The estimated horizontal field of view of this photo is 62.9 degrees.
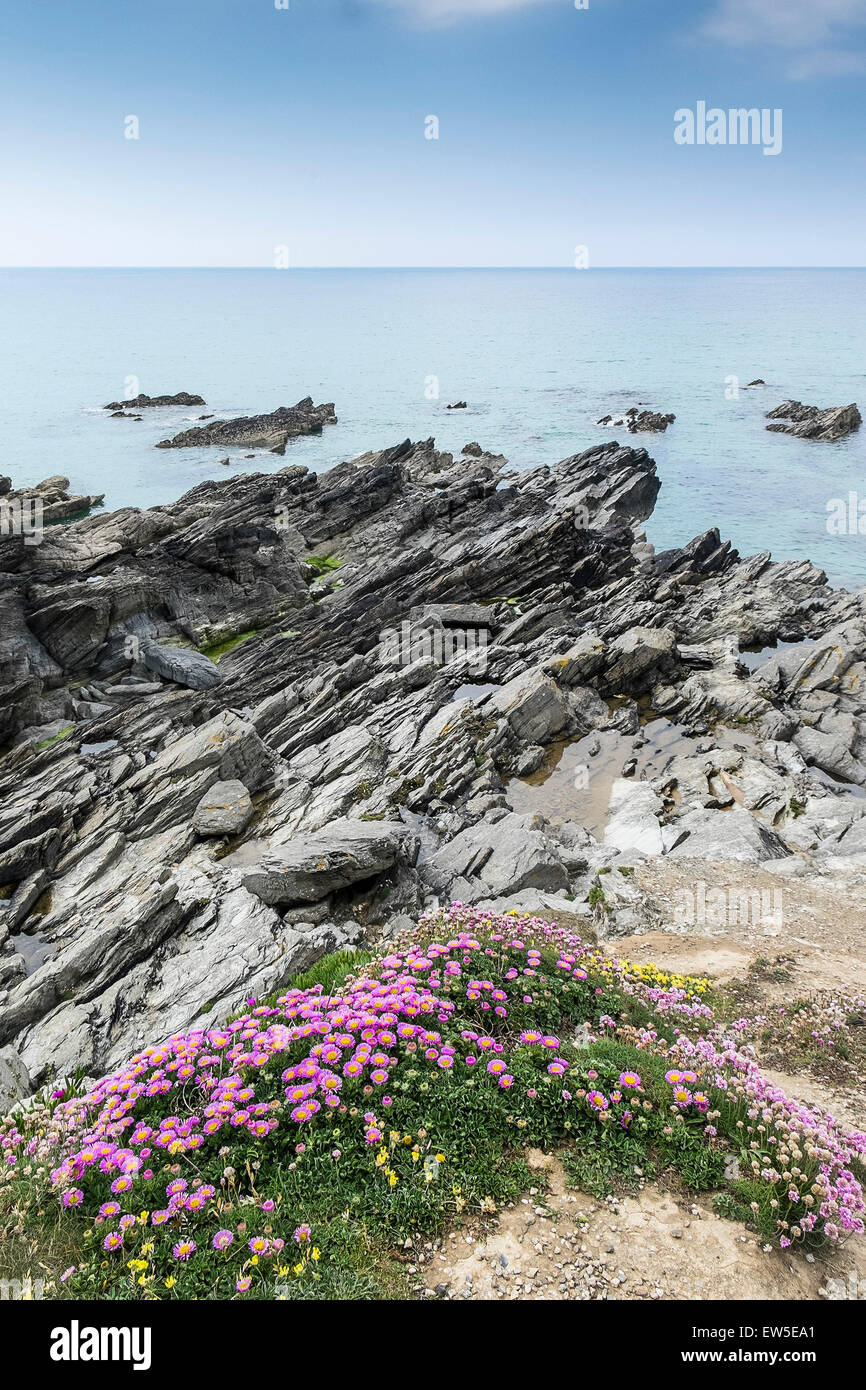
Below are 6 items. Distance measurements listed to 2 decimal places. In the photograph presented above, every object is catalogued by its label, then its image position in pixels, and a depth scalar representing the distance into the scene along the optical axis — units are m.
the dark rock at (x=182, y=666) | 31.41
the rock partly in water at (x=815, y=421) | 85.50
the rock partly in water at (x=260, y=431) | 81.69
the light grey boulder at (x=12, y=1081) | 10.79
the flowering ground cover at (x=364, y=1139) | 6.08
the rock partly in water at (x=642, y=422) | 88.12
